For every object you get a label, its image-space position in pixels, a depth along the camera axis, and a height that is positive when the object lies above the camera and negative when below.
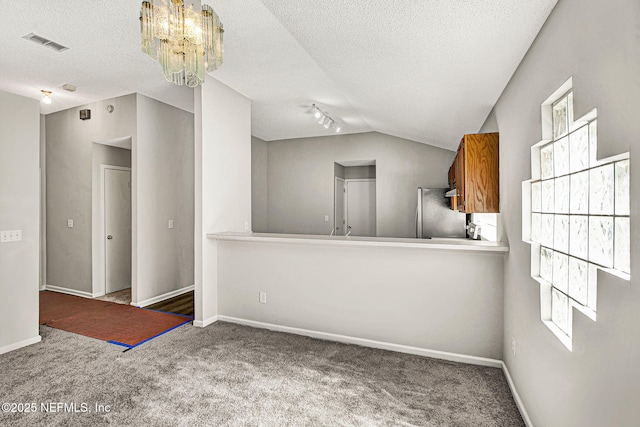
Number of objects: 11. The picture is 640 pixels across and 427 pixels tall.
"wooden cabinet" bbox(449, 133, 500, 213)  2.62 +0.31
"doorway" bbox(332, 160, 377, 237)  6.82 +0.26
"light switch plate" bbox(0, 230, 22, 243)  2.90 -0.22
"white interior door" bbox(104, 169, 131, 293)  4.89 -0.27
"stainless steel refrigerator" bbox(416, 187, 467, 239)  4.92 -0.09
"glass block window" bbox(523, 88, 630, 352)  1.04 -0.01
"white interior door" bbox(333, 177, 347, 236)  6.52 +0.04
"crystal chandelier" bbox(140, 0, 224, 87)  1.85 +1.02
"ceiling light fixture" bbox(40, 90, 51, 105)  4.11 +1.49
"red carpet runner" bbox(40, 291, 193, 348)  3.30 -1.24
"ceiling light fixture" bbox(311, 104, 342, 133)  4.52 +1.41
